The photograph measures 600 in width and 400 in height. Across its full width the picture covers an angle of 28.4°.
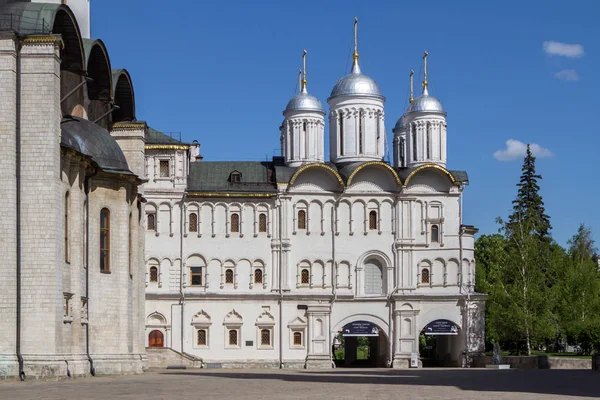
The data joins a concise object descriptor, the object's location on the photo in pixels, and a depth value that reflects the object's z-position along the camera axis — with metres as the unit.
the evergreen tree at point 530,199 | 84.81
